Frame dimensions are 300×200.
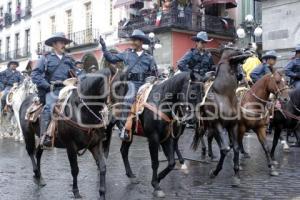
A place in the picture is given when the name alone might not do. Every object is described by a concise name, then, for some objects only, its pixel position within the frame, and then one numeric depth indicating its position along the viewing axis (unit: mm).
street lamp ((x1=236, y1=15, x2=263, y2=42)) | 19697
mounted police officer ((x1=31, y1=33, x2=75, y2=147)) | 8227
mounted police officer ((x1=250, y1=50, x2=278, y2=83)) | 11348
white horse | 15312
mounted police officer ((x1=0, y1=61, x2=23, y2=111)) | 17203
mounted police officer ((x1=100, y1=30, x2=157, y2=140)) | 8977
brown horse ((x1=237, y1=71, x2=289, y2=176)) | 9750
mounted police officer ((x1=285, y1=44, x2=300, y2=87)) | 12172
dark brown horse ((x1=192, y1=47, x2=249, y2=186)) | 8852
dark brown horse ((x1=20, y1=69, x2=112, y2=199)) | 7301
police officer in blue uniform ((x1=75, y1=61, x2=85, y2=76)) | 8863
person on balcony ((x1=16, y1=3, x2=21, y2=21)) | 47031
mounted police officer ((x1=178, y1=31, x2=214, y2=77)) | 9820
